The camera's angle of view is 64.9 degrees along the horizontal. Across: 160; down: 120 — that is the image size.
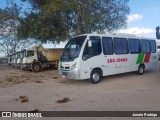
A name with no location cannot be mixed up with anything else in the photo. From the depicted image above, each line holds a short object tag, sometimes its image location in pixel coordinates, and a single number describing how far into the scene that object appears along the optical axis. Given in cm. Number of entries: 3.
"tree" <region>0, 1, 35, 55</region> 1290
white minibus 643
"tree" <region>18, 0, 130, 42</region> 1096
